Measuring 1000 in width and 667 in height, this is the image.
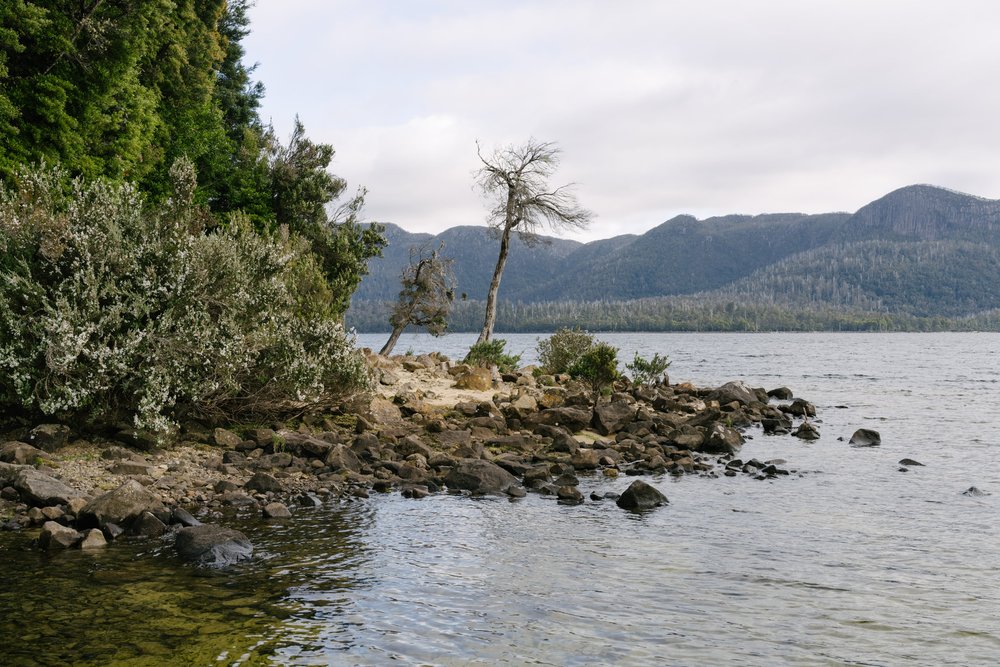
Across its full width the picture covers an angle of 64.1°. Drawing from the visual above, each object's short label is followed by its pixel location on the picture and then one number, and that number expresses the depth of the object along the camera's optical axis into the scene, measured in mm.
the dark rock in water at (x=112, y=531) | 12469
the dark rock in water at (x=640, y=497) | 16172
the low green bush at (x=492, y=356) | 40812
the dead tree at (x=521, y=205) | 45719
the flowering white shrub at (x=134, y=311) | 15883
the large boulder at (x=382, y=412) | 23631
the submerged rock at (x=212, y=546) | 11484
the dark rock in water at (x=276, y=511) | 14336
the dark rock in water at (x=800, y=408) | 35562
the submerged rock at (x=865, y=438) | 26406
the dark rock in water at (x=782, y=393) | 42956
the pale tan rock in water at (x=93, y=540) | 11887
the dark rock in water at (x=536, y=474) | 18297
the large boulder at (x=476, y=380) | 32625
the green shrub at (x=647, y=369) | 42625
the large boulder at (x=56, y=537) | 11766
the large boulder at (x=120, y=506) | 12750
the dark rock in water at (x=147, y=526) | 12680
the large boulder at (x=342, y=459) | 18047
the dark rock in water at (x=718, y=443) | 24391
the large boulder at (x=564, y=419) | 25703
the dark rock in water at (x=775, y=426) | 30108
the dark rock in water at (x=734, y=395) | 36094
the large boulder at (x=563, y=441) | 22219
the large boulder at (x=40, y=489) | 13297
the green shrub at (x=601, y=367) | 37719
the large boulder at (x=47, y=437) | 16141
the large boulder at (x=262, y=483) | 15859
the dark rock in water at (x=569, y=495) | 16639
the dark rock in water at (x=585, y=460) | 20422
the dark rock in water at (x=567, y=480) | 18328
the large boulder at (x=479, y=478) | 17422
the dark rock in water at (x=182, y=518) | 13242
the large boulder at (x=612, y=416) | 25688
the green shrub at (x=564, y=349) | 43531
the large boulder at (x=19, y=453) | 15156
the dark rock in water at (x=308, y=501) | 15384
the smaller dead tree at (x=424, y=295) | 46844
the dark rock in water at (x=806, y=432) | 28391
